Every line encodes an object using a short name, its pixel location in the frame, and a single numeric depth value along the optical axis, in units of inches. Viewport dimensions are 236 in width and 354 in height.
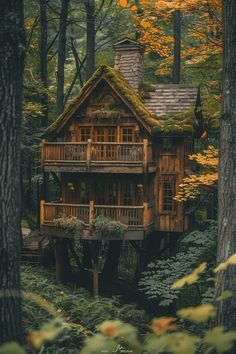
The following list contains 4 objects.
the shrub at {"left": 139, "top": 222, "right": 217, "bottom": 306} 650.2
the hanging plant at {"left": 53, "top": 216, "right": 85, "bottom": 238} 787.9
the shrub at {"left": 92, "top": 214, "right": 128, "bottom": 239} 774.5
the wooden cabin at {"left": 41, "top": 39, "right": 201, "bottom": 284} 799.1
